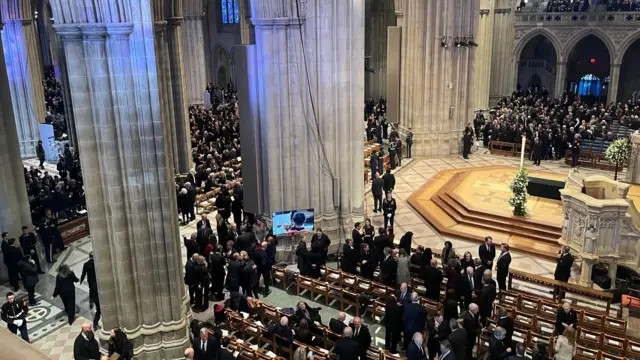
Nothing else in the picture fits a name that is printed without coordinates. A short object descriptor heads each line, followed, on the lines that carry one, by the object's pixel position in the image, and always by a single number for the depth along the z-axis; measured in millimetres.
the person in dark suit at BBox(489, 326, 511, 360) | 9273
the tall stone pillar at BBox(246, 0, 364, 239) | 14141
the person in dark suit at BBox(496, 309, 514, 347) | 9742
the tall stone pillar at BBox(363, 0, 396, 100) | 34844
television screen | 14109
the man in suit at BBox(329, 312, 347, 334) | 10195
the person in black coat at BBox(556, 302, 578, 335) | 10087
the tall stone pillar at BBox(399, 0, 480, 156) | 23125
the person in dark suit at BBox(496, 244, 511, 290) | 12438
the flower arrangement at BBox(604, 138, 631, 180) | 18484
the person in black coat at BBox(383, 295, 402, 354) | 10508
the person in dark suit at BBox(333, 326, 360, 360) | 9375
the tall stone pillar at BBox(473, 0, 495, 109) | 29406
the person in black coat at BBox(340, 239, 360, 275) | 13359
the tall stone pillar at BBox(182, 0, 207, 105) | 34969
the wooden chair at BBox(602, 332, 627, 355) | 9812
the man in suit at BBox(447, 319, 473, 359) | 9398
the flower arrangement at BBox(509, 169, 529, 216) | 16183
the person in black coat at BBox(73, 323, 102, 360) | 9531
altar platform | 16078
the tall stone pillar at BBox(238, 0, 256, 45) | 26234
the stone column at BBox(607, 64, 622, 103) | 31391
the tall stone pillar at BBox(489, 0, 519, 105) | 32875
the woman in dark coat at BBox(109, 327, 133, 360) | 9875
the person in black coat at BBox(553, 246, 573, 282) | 12320
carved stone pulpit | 12719
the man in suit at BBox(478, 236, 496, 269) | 12867
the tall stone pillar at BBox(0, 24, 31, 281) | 14195
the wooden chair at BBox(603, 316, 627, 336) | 10423
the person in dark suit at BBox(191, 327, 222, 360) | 9469
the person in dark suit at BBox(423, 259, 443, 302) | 11820
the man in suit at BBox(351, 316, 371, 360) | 9797
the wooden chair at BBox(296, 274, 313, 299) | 13172
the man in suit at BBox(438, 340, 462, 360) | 8797
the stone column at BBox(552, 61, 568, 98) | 33219
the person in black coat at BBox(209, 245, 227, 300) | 12539
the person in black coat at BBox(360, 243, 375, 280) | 13094
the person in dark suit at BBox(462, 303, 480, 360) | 10039
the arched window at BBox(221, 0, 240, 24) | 40812
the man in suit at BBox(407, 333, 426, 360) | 9203
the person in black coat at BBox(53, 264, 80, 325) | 11891
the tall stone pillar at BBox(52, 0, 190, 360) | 9227
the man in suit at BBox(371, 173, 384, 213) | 17969
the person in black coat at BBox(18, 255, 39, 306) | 12883
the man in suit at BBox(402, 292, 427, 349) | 10297
